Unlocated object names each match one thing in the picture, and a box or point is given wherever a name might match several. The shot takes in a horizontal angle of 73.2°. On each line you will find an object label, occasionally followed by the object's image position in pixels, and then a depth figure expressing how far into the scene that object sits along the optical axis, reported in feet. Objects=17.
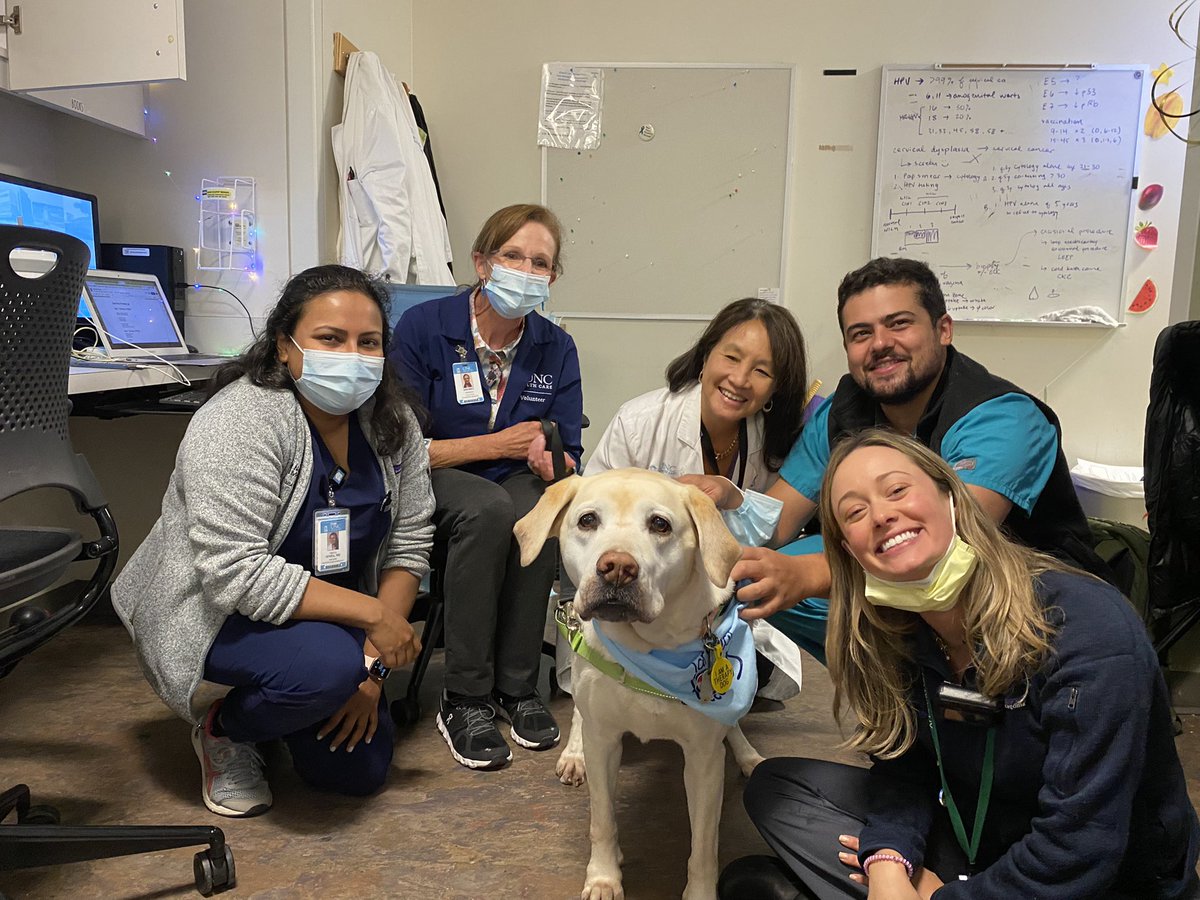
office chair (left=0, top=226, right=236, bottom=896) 4.38
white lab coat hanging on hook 10.57
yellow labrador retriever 4.42
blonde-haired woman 3.54
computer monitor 8.18
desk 6.75
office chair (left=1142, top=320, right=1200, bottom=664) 7.31
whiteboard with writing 12.12
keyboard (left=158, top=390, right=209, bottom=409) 8.07
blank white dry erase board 12.65
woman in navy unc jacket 7.09
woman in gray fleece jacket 5.45
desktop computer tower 10.09
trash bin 11.02
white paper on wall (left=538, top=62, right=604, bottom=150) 12.76
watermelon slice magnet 12.35
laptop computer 8.61
